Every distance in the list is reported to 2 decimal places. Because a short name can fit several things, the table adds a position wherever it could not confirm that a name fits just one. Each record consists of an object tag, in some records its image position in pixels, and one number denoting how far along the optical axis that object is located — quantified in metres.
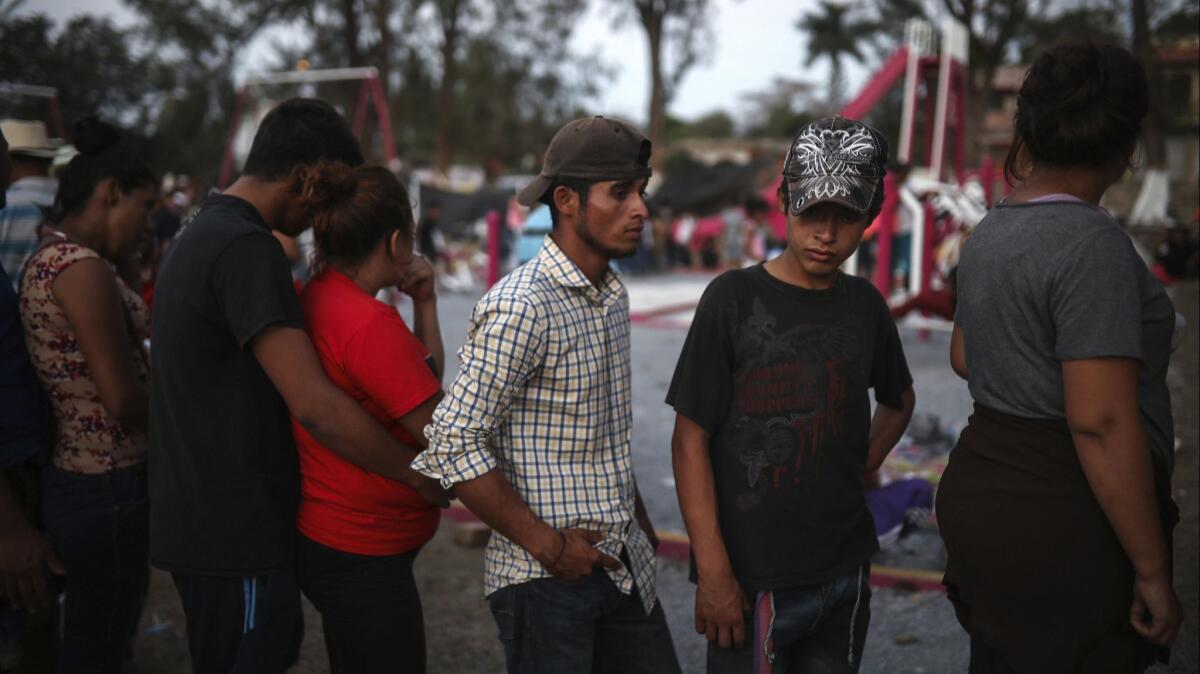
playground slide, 12.56
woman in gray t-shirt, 1.90
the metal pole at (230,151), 19.66
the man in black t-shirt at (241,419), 2.40
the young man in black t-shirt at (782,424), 2.31
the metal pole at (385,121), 19.14
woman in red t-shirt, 2.48
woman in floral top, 2.90
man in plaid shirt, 2.25
